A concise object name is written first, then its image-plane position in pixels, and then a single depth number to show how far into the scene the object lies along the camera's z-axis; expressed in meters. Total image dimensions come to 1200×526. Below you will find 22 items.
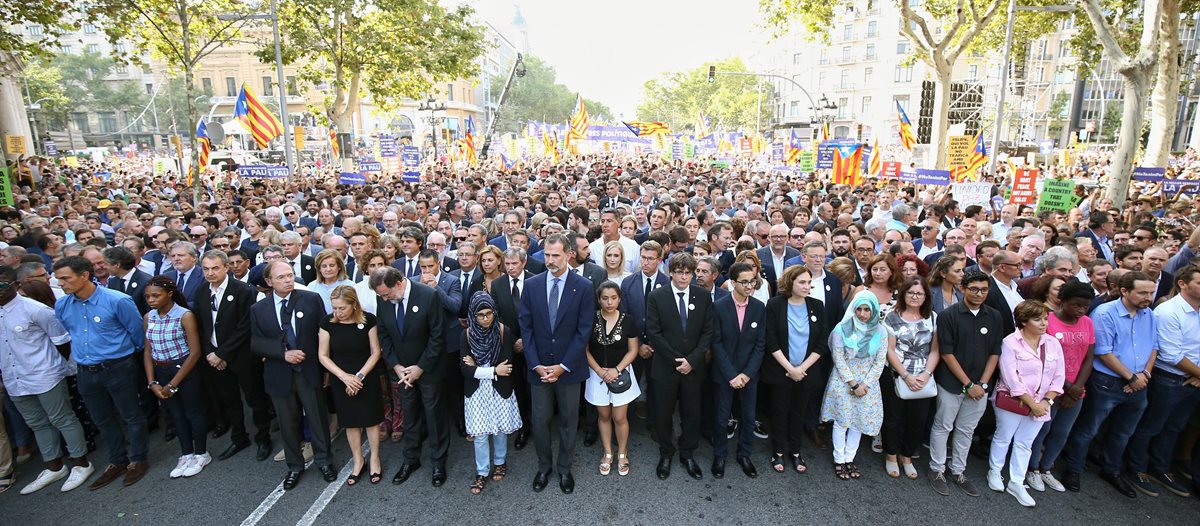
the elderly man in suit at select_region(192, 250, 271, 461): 4.77
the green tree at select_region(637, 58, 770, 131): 68.94
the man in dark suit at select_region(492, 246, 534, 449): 4.75
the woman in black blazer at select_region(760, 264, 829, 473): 4.47
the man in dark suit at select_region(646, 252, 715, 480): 4.43
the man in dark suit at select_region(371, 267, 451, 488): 4.34
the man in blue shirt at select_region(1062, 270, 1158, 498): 4.21
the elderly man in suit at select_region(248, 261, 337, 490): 4.42
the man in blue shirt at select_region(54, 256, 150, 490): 4.48
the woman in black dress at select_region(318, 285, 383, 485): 4.30
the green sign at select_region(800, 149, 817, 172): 19.06
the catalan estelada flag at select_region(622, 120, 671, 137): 26.07
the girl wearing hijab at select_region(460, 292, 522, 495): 4.24
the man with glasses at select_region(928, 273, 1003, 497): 4.26
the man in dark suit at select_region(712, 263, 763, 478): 4.48
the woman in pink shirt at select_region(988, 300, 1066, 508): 4.09
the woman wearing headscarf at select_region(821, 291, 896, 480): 4.29
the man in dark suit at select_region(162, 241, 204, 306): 5.44
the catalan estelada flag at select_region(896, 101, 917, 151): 15.55
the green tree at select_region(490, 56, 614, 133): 77.12
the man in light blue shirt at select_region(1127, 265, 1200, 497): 4.18
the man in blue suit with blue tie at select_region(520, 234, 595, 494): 4.40
